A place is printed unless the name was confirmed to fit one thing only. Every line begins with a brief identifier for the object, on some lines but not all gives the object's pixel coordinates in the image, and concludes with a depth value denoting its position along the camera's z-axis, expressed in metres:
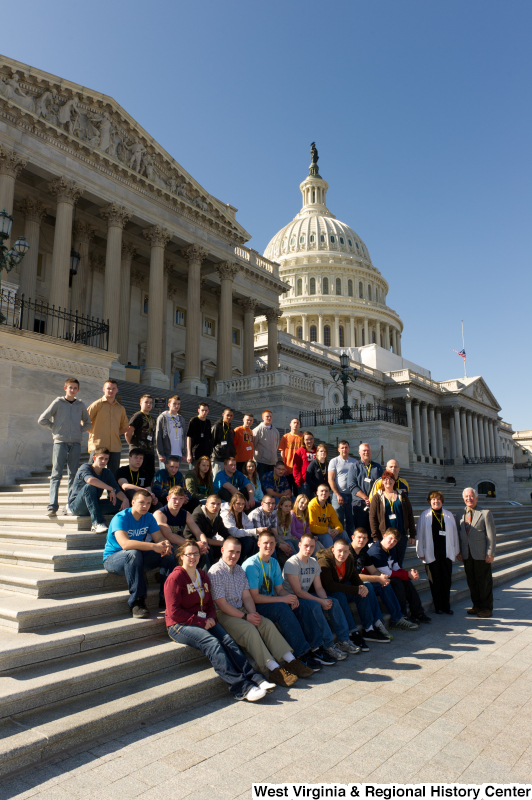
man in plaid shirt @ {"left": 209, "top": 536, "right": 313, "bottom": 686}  5.90
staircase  4.45
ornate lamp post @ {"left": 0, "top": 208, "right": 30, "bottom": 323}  12.53
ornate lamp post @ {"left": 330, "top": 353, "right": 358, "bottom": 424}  26.16
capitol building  14.38
